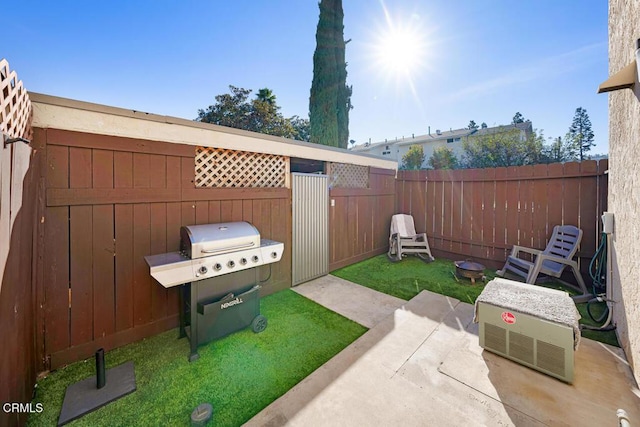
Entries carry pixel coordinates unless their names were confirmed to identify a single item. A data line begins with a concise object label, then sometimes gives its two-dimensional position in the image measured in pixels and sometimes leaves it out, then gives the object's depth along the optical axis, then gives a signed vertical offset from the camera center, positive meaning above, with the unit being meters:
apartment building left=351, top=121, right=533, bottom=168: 21.41 +6.73
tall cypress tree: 10.23 +5.93
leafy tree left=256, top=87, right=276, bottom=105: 16.20 +7.69
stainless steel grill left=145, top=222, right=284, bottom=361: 2.18 -0.63
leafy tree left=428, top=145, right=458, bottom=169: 15.55 +3.17
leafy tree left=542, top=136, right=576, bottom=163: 12.20 +2.97
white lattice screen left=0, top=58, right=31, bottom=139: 1.23 +0.63
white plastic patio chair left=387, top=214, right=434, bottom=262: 5.47 -0.78
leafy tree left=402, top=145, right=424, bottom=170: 17.42 +3.70
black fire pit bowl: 4.00 -1.07
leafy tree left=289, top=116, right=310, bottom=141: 18.36 +6.37
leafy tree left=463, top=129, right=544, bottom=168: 12.05 +3.07
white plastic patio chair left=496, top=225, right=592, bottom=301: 3.56 -0.80
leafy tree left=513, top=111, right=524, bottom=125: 27.31 +10.42
